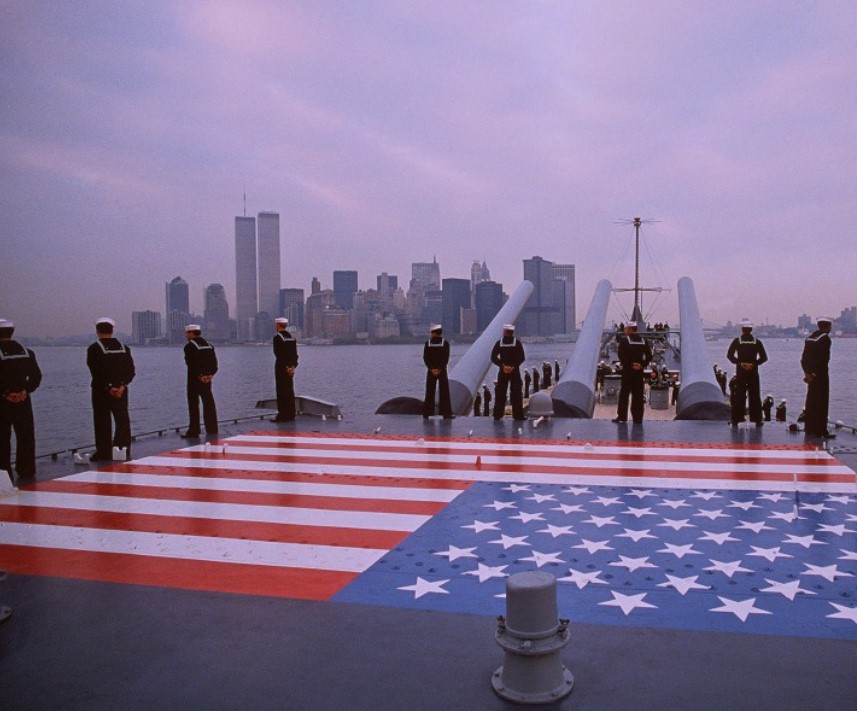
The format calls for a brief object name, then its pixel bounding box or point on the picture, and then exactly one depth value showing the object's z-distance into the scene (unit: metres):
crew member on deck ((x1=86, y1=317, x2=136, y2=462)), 8.36
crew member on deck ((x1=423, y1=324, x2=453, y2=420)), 11.90
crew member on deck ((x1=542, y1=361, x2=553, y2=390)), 45.25
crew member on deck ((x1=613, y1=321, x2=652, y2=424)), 10.94
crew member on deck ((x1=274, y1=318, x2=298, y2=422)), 11.55
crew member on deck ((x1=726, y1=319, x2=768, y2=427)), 10.48
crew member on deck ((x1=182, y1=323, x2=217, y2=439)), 10.35
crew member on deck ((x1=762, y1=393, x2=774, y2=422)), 26.06
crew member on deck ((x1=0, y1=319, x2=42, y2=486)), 7.49
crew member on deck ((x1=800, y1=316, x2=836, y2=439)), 9.47
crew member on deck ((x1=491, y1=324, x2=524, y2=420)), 11.72
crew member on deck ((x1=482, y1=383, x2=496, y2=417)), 34.95
